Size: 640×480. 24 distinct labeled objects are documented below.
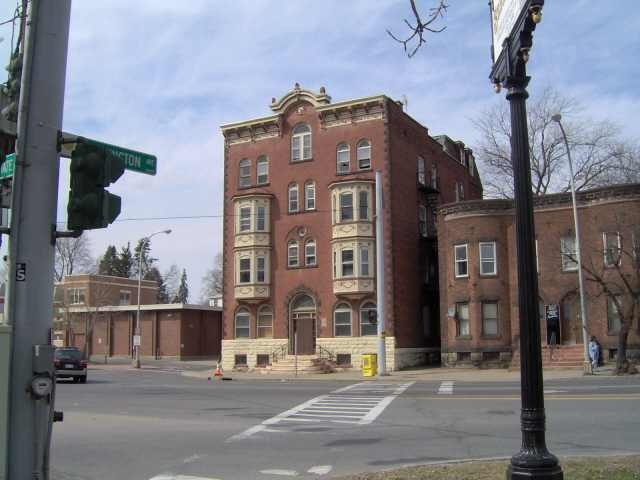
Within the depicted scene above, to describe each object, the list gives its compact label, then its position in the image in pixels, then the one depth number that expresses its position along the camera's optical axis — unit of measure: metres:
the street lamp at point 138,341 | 45.74
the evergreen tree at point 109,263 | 105.56
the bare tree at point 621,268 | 30.22
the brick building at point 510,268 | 34.38
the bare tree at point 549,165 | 50.38
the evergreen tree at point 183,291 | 131.38
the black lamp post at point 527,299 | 6.31
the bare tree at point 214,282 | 114.35
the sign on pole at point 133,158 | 6.86
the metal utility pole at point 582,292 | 29.61
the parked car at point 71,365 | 30.81
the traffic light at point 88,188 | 6.12
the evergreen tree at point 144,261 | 106.56
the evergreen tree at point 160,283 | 117.68
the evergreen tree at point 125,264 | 105.88
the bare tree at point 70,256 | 77.87
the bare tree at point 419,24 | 6.76
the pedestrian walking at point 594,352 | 31.45
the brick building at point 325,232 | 39.78
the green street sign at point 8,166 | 6.46
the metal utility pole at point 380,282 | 34.25
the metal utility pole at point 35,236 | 5.89
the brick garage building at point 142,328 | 59.34
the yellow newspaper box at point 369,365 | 33.77
